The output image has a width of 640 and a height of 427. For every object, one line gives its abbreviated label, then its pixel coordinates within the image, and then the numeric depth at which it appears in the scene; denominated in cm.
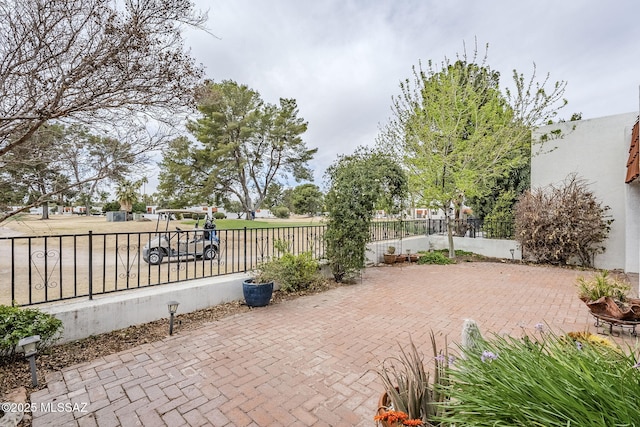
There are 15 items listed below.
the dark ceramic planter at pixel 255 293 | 513
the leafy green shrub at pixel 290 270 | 559
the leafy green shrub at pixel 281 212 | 4184
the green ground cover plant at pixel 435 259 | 986
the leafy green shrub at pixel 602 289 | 425
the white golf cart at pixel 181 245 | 943
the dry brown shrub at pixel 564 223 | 862
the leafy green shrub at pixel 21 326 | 298
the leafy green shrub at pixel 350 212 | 702
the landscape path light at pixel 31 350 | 274
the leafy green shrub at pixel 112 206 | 3447
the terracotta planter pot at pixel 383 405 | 167
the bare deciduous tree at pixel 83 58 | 255
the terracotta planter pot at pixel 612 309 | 378
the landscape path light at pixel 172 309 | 395
